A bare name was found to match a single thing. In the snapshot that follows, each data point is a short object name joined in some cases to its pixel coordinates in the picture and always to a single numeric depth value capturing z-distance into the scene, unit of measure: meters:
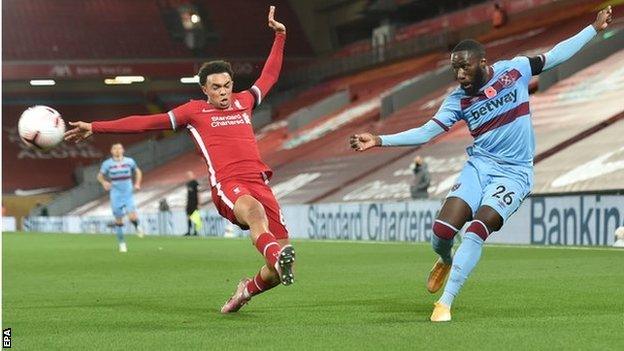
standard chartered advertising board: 39.72
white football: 15.83
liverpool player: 17.48
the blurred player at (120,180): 46.97
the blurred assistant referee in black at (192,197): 67.25
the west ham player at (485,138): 16.50
